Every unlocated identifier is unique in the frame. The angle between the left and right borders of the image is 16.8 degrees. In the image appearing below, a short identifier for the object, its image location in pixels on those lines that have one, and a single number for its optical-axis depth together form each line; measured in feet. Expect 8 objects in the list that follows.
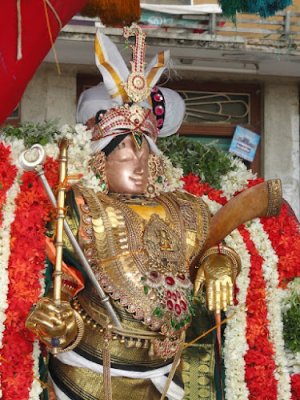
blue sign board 26.71
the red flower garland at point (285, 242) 20.24
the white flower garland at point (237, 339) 19.45
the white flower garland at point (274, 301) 19.70
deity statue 17.52
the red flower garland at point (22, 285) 17.31
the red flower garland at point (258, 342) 19.54
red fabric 13.16
